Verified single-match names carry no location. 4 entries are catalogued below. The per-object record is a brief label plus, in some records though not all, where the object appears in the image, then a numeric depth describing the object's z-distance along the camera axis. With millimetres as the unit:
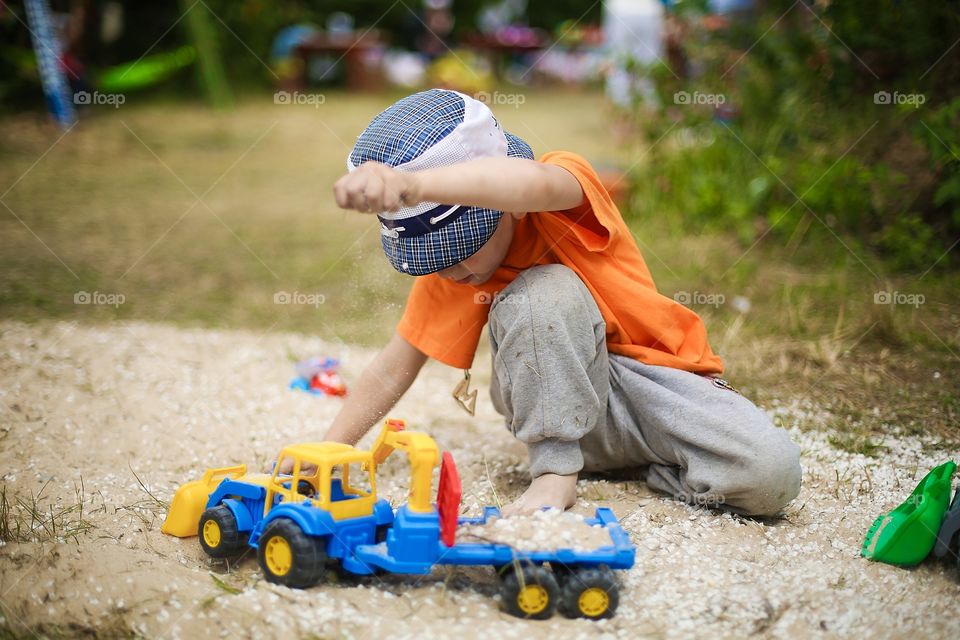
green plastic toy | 2275
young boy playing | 2278
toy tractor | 2170
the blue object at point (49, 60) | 6930
